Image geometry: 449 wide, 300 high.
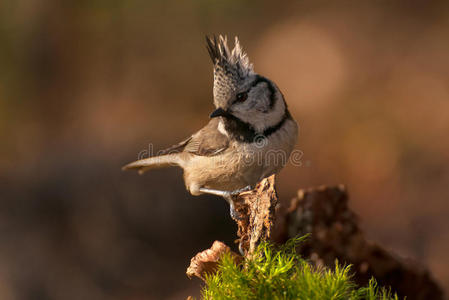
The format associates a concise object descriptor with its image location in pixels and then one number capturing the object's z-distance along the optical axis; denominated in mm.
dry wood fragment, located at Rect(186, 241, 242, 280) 5320
